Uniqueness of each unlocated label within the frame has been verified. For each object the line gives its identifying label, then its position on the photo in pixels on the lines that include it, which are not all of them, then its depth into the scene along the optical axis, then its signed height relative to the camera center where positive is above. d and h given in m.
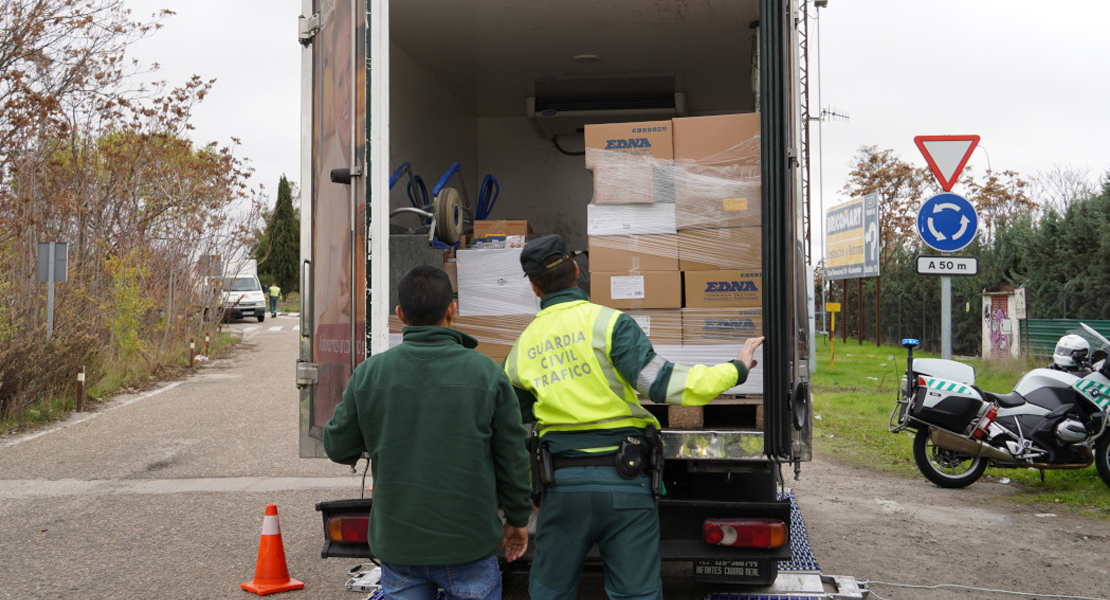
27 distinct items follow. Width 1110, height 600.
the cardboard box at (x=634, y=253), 4.44 +0.24
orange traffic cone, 5.05 -1.27
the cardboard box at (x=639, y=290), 4.42 +0.08
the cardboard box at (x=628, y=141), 4.49 +0.74
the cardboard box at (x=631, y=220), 4.46 +0.39
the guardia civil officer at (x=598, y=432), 3.17 -0.39
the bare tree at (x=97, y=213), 12.49 +1.61
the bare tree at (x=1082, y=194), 18.12 +2.02
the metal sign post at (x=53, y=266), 12.23 +0.56
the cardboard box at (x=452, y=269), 5.00 +0.20
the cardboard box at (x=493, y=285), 4.86 +0.12
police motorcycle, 7.46 -0.82
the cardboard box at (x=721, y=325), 4.38 -0.07
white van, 32.72 +0.52
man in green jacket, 2.77 -0.39
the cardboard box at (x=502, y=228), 5.38 +0.43
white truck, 3.71 +0.53
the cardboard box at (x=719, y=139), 4.43 +0.74
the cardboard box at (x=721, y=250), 4.38 +0.25
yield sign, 7.84 +1.18
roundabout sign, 7.86 +0.66
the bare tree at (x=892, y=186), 38.66 +4.66
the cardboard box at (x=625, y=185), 4.47 +0.55
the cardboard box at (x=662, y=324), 4.44 -0.07
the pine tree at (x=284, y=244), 52.91 +3.56
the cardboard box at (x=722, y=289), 4.39 +0.08
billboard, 20.45 +1.56
